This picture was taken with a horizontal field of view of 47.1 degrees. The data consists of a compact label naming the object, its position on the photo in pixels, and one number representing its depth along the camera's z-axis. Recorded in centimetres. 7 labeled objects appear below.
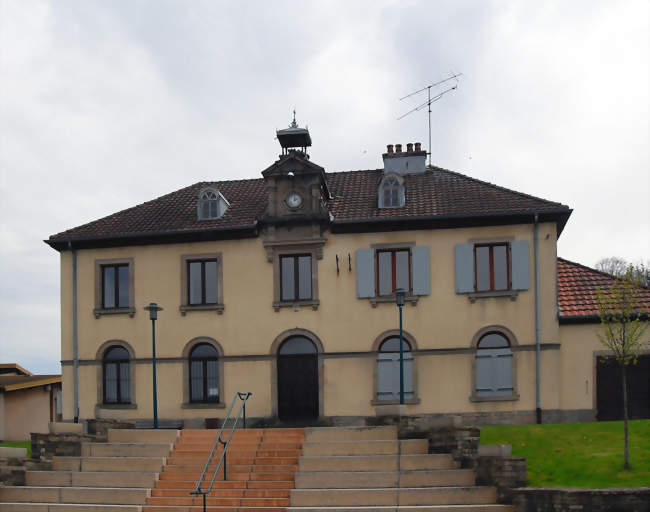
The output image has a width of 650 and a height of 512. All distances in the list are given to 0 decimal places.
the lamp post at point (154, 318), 2155
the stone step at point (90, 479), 1800
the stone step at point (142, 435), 1995
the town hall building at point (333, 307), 2373
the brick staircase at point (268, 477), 1653
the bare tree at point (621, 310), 1833
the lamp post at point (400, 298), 2097
